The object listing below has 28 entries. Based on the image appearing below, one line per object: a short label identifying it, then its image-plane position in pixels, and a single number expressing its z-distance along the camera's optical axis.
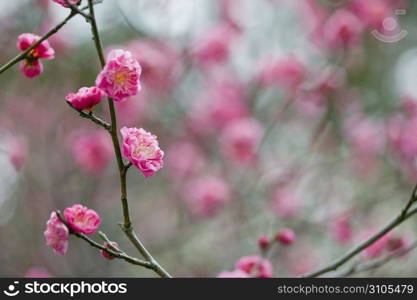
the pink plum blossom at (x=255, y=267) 1.24
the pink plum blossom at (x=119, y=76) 1.11
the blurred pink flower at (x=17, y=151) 1.64
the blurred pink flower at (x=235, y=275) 1.22
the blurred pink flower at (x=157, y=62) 1.79
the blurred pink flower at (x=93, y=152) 2.05
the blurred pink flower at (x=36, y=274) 1.48
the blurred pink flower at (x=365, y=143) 2.20
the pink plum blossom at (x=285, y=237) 1.31
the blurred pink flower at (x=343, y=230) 1.62
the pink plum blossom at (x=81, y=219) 1.13
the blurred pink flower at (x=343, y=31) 1.77
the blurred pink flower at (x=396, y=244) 1.32
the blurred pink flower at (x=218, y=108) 2.31
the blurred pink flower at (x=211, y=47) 2.12
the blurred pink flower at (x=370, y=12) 1.97
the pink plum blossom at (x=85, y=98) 1.12
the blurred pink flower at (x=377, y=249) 1.33
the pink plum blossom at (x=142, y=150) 1.13
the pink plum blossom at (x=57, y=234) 1.13
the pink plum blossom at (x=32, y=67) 1.17
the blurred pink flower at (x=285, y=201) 1.93
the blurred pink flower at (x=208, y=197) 2.03
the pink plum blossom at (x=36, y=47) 1.16
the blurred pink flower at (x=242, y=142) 2.07
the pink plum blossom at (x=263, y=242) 1.30
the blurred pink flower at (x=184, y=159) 2.35
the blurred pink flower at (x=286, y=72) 2.23
